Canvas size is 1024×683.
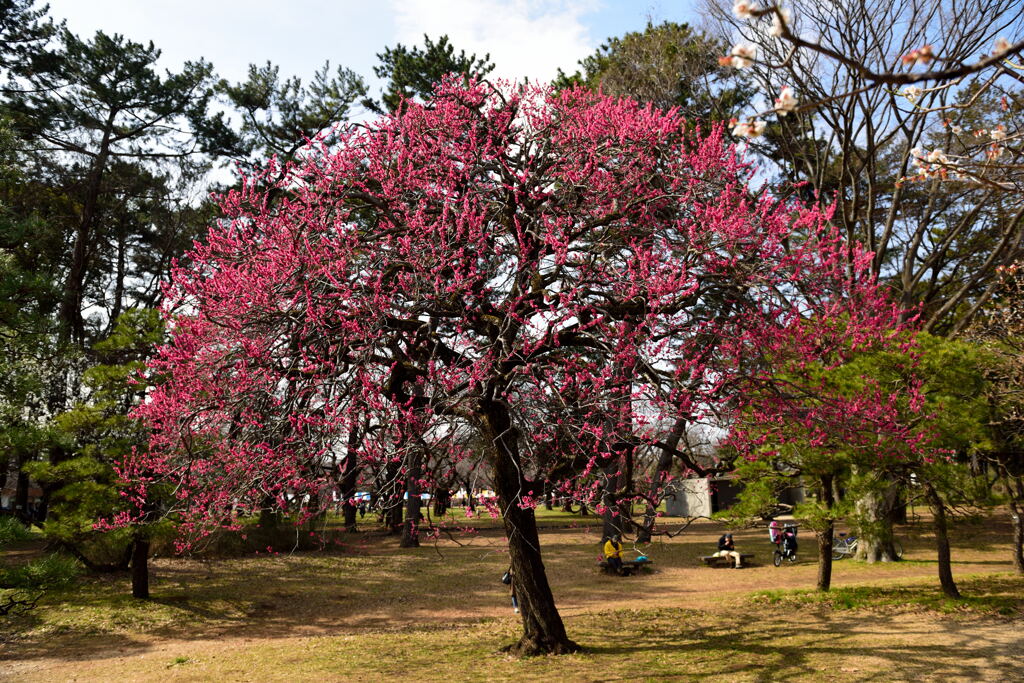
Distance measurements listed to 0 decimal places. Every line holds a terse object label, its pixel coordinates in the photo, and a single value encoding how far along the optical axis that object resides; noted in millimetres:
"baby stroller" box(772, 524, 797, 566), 20594
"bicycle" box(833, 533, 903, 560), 21325
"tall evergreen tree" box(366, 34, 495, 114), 21547
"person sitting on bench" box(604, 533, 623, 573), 19344
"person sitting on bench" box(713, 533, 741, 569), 20688
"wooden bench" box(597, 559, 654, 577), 19562
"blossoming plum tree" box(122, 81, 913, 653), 7977
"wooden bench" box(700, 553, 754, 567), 20828
